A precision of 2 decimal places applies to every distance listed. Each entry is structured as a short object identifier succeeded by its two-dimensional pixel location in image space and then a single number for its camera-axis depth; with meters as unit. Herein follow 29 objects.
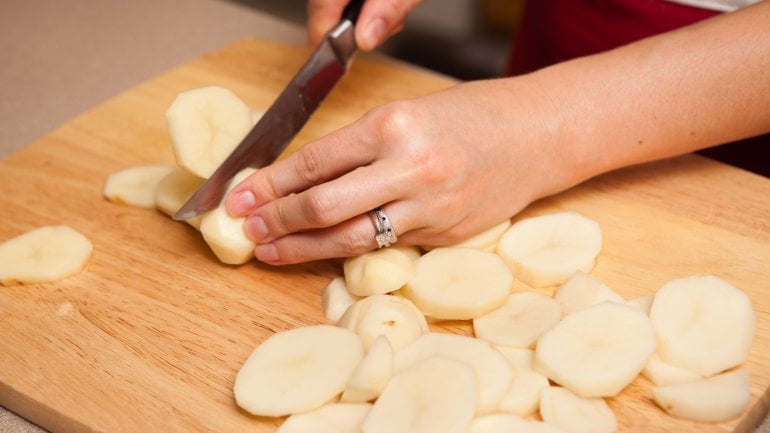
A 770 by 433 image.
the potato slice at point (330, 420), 0.65
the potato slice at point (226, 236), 0.73
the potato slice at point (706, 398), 0.65
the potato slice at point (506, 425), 0.64
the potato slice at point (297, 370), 0.65
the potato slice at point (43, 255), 0.73
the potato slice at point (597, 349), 0.65
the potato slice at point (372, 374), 0.65
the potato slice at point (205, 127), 0.74
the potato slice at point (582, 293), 0.70
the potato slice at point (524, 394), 0.66
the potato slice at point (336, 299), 0.71
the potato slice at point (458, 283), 0.70
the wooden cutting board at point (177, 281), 0.67
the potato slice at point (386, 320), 0.68
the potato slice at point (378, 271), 0.70
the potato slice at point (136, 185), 0.79
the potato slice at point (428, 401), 0.63
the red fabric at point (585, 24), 0.85
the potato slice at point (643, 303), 0.70
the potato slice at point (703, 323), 0.66
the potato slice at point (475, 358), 0.65
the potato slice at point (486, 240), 0.74
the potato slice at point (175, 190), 0.77
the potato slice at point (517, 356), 0.67
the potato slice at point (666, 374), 0.66
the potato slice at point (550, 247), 0.72
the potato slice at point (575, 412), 0.65
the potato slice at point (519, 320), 0.68
